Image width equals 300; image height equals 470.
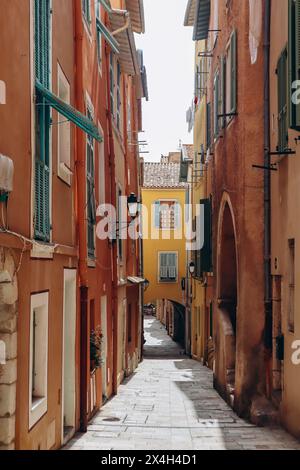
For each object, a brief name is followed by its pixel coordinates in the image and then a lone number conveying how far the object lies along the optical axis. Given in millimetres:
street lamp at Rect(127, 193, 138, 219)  17438
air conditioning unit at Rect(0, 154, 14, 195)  6074
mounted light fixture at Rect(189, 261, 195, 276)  27391
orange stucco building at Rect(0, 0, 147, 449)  6500
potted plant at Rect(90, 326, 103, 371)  12102
